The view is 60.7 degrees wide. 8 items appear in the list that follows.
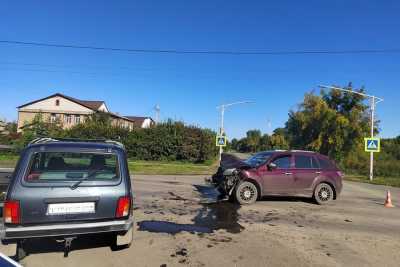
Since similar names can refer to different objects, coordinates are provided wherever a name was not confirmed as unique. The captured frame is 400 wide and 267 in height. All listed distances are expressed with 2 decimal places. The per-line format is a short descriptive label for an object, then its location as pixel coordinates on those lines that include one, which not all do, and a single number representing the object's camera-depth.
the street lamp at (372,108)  24.06
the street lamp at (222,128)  29.47
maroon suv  10.42
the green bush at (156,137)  36.16
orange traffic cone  11.23
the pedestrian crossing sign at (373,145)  23.08
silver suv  4.49
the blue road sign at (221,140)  27.33
